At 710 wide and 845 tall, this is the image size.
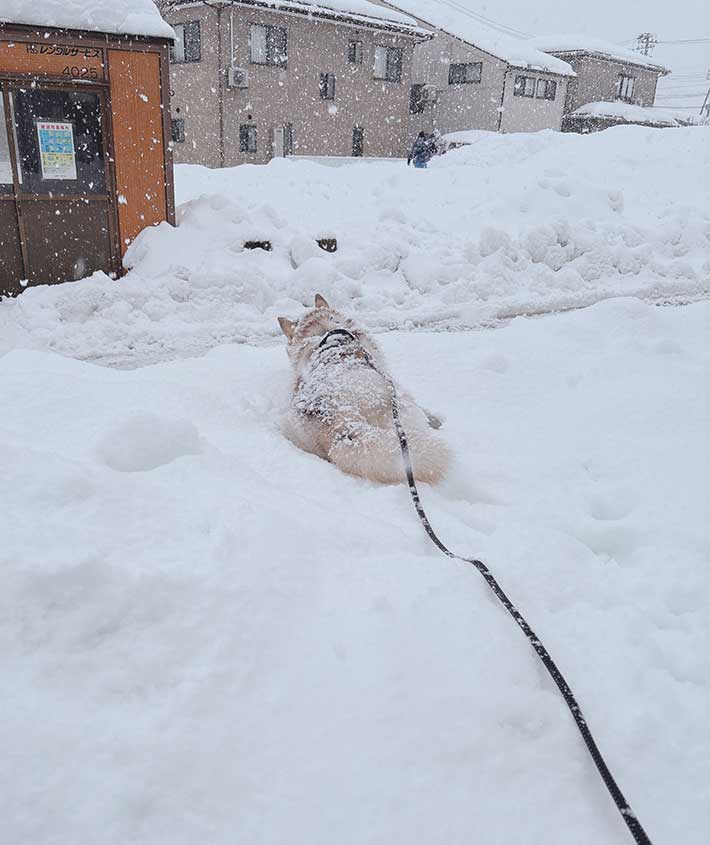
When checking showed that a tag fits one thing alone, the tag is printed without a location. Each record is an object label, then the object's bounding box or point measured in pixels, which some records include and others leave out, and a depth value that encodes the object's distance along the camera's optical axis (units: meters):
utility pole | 52.19
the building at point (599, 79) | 34.44
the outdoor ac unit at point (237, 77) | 23.27
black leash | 1.60
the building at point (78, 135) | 7.35
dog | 3.39
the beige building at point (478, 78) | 29.48
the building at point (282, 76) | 23.38
